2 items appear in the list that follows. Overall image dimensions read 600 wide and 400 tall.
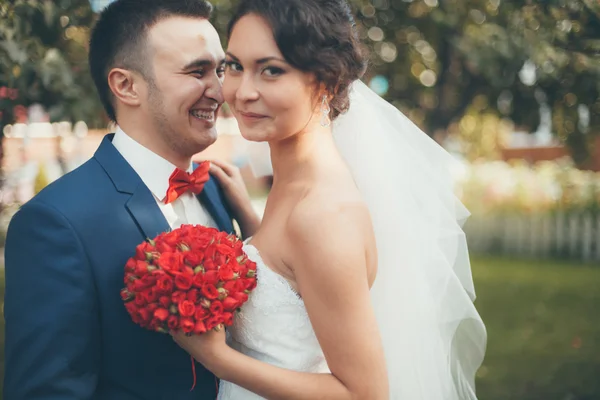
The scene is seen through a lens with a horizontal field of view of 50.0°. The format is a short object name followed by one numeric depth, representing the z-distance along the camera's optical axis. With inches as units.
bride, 81.0
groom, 84.0
